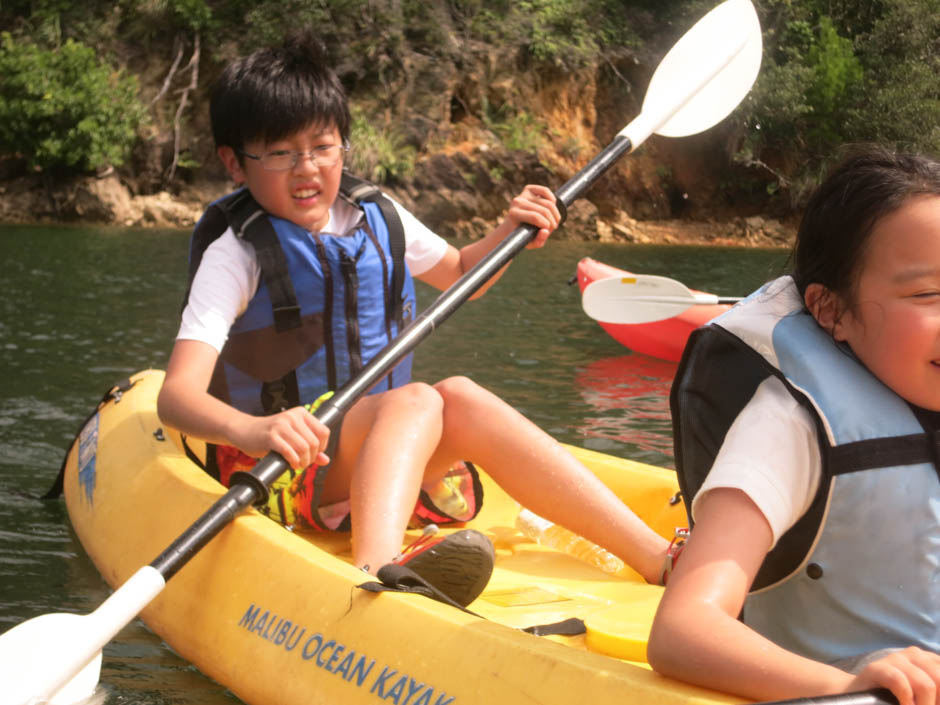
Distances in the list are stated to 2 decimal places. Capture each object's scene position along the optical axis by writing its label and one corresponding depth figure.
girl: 1.13
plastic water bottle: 2.40
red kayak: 5.91
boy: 2.12
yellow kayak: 1.46
